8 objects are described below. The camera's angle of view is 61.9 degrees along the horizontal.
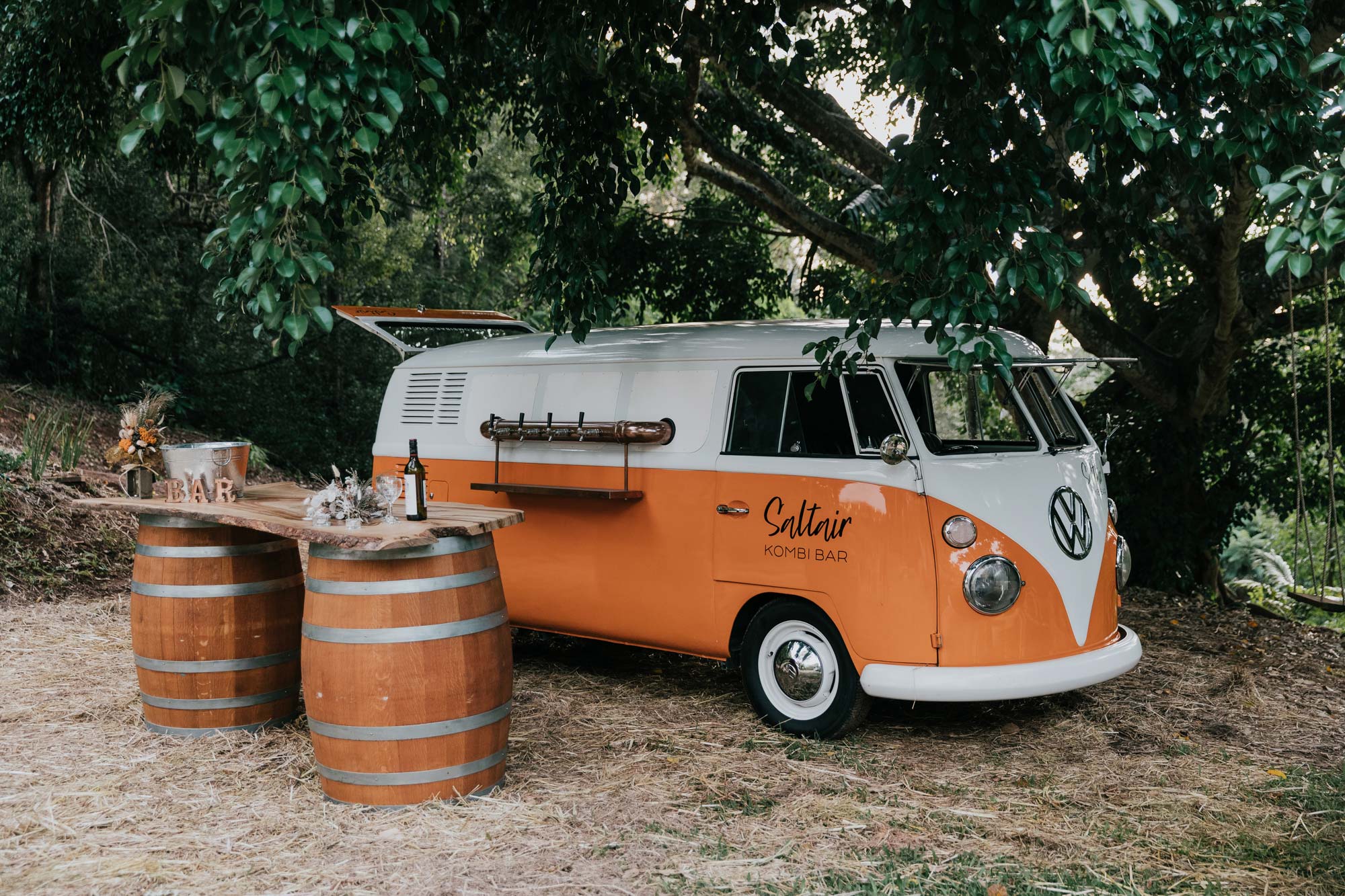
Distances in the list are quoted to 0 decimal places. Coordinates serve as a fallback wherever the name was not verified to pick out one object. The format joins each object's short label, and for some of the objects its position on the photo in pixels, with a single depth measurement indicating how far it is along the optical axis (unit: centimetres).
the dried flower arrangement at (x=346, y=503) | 472
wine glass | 480
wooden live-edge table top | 439
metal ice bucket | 546
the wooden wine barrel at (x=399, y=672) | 447
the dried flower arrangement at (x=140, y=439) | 582
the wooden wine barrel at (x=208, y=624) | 534
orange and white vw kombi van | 521
